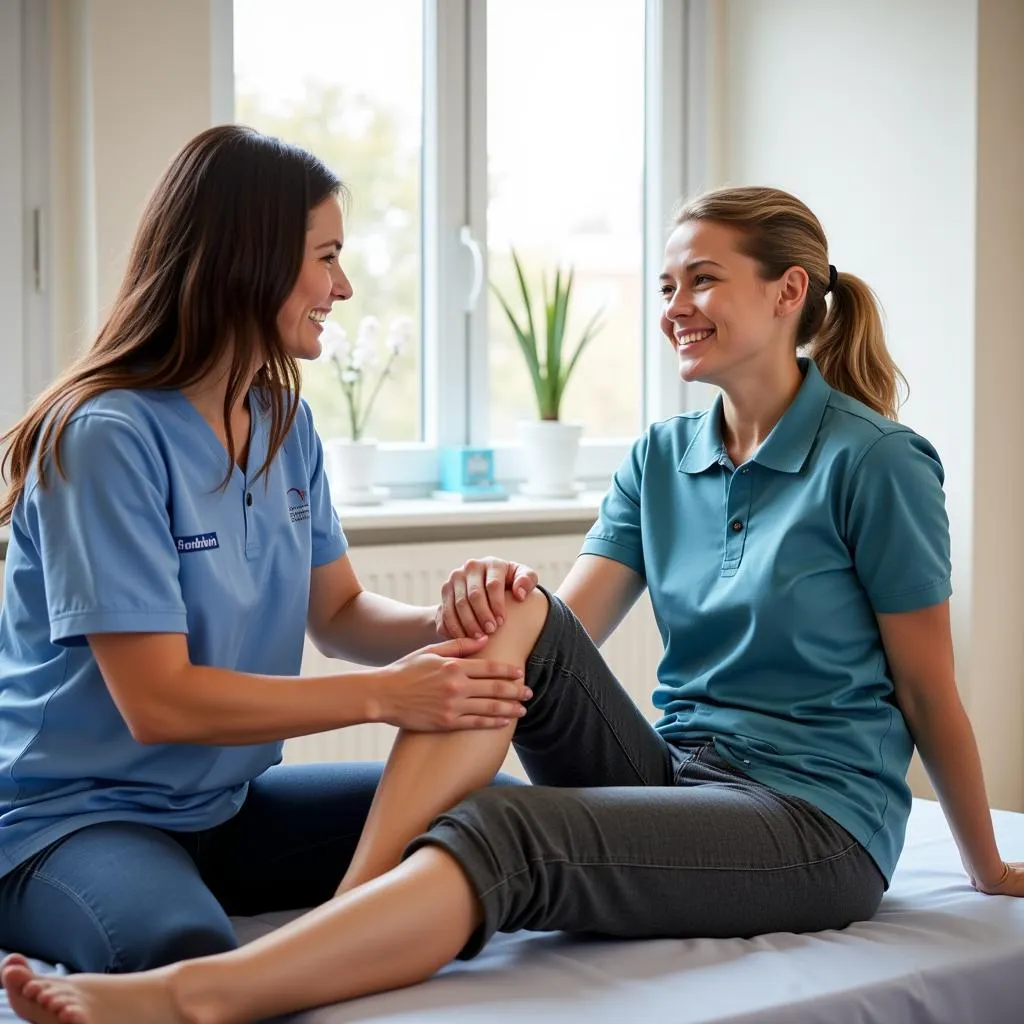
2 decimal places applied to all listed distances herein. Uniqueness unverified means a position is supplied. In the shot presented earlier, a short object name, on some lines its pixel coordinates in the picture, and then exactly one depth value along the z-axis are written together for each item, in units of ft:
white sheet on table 4.33
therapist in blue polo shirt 4.70
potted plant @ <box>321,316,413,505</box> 9.98
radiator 9.43
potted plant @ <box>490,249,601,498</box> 10.68
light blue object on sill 10.52
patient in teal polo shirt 4.44
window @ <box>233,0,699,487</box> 10.31
